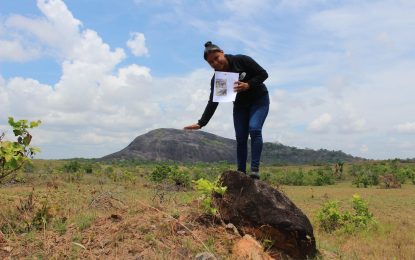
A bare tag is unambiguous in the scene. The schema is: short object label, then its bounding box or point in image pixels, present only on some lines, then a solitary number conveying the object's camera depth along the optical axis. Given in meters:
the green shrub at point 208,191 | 5.82
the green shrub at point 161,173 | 25.03
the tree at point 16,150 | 5.91
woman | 5.75
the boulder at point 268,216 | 5.69
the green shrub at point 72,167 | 29.30
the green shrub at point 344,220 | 10.03
